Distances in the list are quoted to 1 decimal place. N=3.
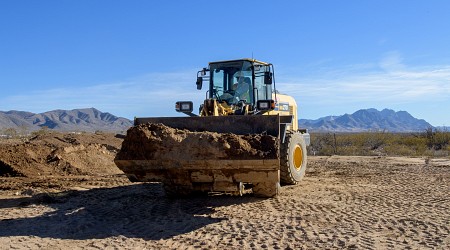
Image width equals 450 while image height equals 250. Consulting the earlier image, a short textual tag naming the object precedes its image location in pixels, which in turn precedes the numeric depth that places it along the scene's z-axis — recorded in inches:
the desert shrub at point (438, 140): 1225.1
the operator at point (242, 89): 456.4
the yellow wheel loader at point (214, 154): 319.9
